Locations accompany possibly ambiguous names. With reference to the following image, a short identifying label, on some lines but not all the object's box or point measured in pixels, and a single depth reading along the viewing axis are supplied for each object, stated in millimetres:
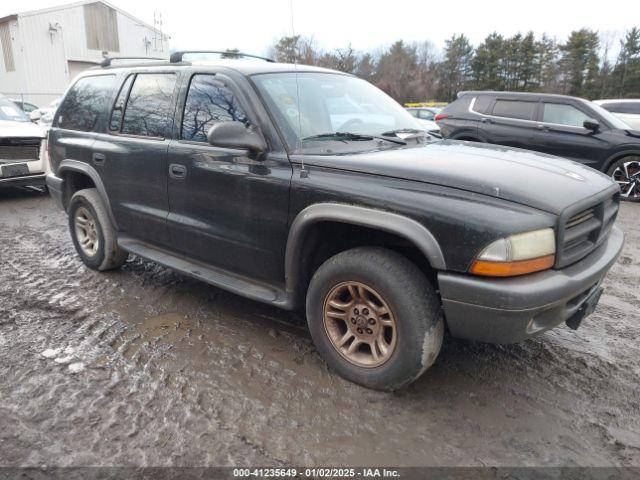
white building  26375
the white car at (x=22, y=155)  7500
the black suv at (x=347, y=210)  2342
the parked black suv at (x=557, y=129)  8000
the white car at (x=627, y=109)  11172
